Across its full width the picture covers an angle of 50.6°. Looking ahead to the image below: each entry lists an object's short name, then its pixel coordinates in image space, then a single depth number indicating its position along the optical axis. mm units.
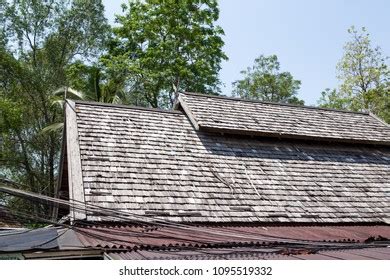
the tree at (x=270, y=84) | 27656
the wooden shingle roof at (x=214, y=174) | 7102
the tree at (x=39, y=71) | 19922
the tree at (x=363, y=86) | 23531
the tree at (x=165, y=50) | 21016
